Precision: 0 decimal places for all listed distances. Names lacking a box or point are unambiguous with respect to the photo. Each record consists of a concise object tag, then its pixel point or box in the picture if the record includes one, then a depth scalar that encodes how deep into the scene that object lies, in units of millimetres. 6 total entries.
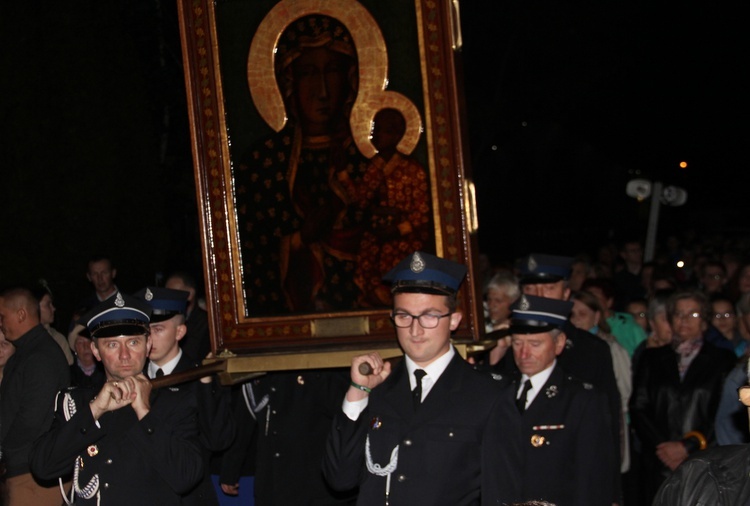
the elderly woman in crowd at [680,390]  6598
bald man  6285
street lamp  16031
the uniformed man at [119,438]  4355
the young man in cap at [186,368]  4965
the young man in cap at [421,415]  4078
